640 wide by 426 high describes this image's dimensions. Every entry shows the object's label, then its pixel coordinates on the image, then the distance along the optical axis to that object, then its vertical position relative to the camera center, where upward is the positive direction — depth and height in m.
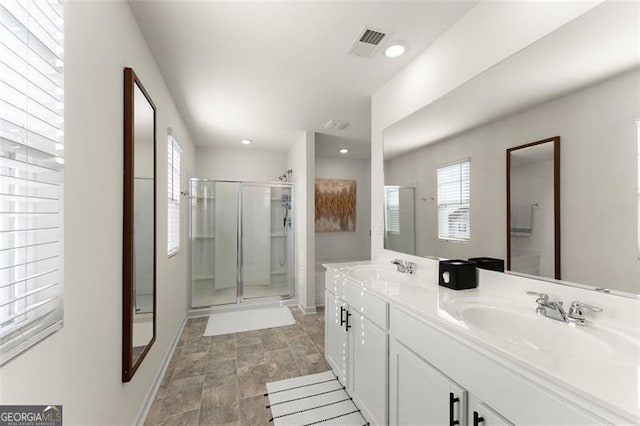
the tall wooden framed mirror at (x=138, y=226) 1.46 -0.08
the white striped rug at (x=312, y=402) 1.78 -1.38
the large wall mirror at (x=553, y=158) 1.01 +0.27
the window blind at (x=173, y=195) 2.65 +0.20
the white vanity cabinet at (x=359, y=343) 1.58 -0.90
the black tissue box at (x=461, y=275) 1.55 -0.36
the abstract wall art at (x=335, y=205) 5.71 +0.18
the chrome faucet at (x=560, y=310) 1.06 -0.40
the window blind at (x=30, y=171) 0.69 +0.12
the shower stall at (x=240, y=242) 4.00 -0.44
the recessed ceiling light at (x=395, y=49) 1.86 +1.18
